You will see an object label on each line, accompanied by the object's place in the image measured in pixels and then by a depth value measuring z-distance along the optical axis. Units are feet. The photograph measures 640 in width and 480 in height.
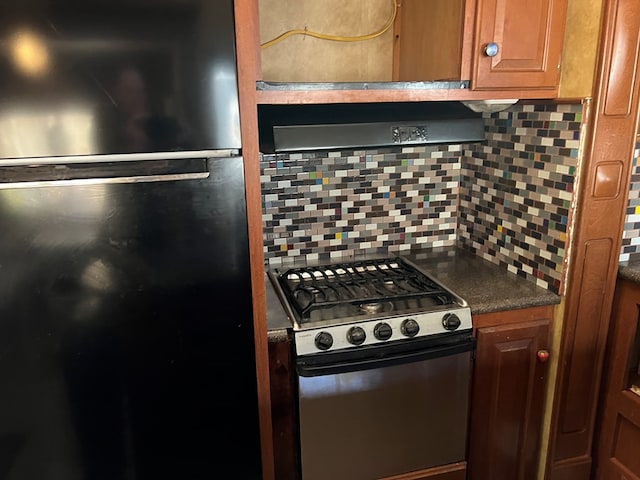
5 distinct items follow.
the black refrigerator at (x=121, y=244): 3.80
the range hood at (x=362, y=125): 4.84
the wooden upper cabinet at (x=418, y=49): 5.04
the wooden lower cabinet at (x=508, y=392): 5.59
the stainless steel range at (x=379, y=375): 4.98
